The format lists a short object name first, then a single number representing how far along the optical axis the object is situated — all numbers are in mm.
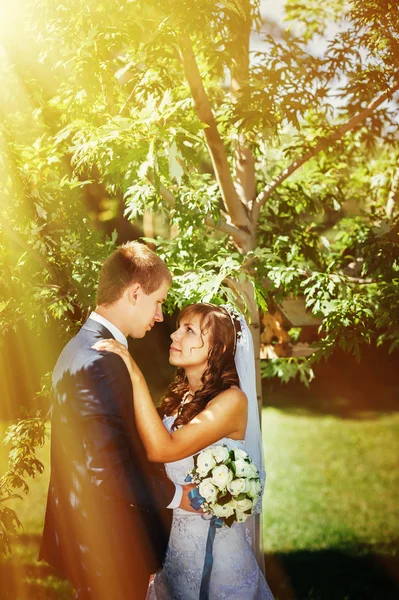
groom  3133
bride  3898
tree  4457
